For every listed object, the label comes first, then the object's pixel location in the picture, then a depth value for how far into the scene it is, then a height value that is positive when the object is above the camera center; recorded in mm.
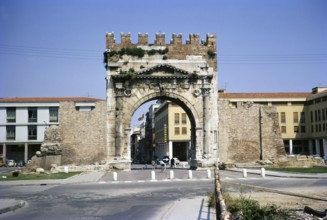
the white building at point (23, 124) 64875 +3473
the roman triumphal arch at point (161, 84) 31500 +4553
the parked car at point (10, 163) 61219 -2273
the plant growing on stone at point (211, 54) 32906 +6968
